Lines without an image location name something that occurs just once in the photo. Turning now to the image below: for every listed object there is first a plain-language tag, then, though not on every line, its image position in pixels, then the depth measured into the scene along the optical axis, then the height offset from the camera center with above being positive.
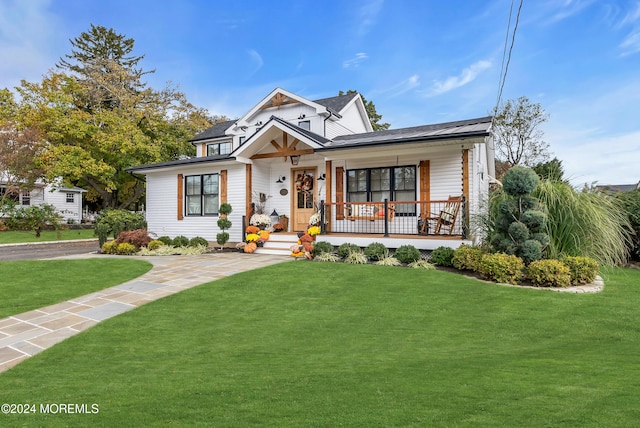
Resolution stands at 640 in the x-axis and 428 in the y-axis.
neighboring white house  29.12 +1.92
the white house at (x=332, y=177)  10.70 +1.53
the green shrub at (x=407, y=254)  9.43 -0.98
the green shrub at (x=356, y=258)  9.77 -1.14
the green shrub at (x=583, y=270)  7.10 -1.07
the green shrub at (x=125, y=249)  12.83 -1.10
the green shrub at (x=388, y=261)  9.36 -1.18
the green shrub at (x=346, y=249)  10.23 -0.91
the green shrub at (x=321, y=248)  10.62 -0.91
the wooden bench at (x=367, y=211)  11.48 +0.23
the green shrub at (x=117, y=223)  13.81 -0.16
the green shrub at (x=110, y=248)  12.98 -1.07
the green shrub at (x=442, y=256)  9.12 -1.01
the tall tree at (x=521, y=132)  25.19 +6.28
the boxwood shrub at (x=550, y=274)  6.94 -1.13
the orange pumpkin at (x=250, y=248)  12.38 -1.04
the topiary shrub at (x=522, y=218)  7.39 -0.02
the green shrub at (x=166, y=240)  13.88 -0.86
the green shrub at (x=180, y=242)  13.72 -0.90
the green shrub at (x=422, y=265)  8.89 -1.22
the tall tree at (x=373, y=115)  35.69 +10.58
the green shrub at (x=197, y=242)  13.65 -0.90
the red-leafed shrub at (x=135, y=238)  13.35 -0.72
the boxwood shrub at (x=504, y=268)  7.27 -1.05
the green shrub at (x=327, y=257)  10.20 -1.16
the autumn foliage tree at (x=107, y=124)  20.45 +6.18
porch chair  10.22 +0.01
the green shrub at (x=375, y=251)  9.86 -0.93
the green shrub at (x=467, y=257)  8.23 -0.96
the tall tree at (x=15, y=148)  20.45 +4.23
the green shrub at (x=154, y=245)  13.12 -0.97
